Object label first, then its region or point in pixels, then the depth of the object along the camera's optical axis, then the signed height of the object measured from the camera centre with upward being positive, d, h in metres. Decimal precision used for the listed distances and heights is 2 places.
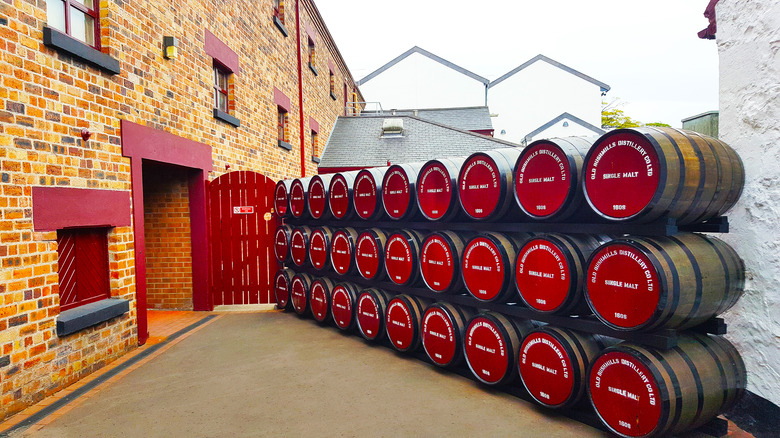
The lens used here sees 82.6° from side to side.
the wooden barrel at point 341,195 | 5.53 +0.23
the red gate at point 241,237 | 6.91 -0.36
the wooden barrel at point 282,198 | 6.79 +0.25
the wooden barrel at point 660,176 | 2.69 +0.19
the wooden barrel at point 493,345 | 3.62 -1.15
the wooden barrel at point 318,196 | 5.93 +0.23
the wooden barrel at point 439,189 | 4.20 +0.21
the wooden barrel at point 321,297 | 5.96 -1.16
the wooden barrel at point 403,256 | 4.62 -0.48
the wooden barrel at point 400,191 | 4.66 +0.22
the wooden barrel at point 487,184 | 3.70 +0.22
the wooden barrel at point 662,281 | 2.64 -0.47
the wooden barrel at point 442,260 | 4.17 -0.48
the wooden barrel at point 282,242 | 6.72 -0.43
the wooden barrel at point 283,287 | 6.81 -1.13
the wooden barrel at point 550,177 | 3.18 +0.23
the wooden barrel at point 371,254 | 5.06 -0.48
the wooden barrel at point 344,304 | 5.52 -1.16
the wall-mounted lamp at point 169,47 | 5.63 +2.15
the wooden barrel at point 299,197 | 6.34 +0.25
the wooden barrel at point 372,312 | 5.05 -1.17
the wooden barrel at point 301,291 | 6.38 -1.14
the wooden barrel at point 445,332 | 4.13 -1.16
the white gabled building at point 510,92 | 29.80 +8.08
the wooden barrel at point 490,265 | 3.65 -0.48
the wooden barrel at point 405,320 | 4.61 -1.16
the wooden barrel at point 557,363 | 3.14 -1.15
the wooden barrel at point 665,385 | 2.66 -1.13
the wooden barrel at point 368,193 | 5.10 +0.22
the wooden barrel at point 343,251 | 5.46 -0.48
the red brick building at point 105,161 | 3.52 +0.62
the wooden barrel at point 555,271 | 3.15 -0.47
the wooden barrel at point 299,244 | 6.30 -0.44
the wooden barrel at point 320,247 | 5.84 -0.45
